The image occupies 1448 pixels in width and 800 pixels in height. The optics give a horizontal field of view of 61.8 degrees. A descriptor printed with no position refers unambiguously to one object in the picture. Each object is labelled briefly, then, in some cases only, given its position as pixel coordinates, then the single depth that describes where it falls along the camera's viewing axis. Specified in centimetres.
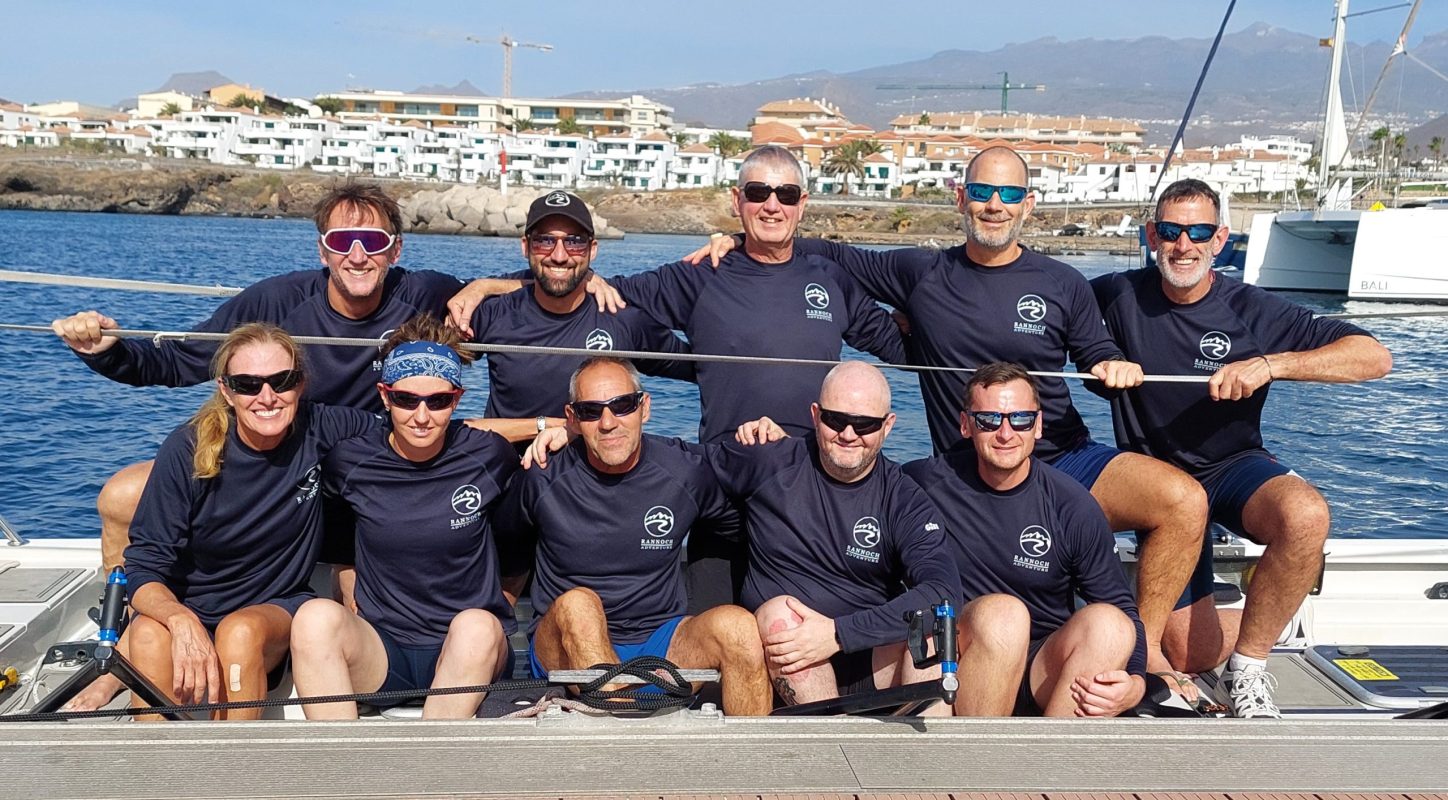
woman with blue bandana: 358
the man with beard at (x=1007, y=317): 448
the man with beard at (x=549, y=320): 434
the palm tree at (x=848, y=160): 9894
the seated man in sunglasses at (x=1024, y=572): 349
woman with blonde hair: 345
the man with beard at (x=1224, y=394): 409
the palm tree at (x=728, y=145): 10831
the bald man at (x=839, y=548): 360
